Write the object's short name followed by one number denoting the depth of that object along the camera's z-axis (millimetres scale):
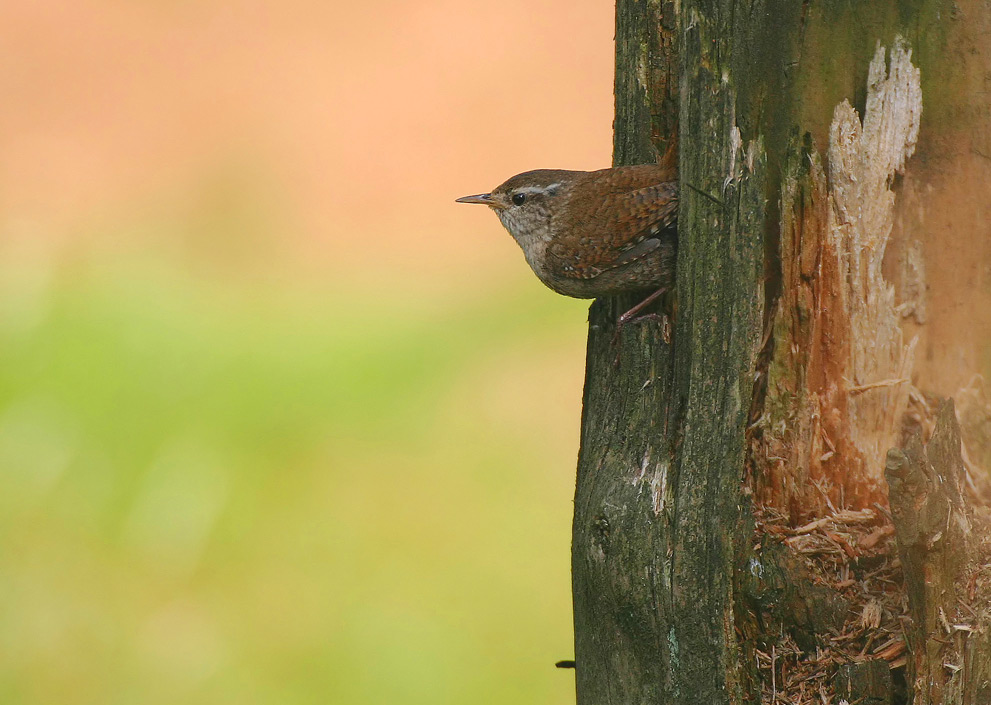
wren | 5504
